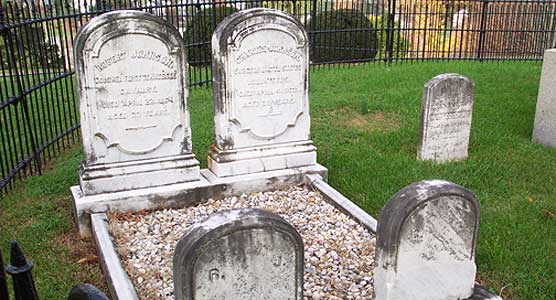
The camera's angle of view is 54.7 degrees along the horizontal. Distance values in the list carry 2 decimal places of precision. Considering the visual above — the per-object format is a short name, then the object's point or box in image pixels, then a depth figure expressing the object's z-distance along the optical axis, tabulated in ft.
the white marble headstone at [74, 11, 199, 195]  15.84
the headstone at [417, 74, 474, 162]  20.93
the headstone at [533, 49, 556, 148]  22.98
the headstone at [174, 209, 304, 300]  9.02
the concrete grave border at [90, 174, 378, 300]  12.05
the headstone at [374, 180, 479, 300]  10.14
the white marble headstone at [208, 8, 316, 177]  17.43
